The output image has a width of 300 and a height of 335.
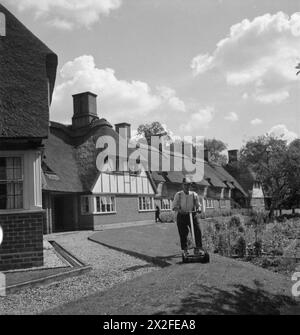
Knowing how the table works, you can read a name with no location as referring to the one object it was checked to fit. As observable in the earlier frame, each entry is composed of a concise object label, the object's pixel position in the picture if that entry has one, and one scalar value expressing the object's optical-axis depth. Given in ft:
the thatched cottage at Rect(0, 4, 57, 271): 34.88
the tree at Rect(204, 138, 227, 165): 278.67
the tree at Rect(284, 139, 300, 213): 144.97
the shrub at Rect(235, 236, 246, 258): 43.04
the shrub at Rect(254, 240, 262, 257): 43.11
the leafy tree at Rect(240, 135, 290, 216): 149.69
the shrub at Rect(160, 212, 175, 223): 116.57
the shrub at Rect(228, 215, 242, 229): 67.88
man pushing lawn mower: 32.71
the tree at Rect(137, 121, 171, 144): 230.89
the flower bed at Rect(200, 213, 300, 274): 39.96
